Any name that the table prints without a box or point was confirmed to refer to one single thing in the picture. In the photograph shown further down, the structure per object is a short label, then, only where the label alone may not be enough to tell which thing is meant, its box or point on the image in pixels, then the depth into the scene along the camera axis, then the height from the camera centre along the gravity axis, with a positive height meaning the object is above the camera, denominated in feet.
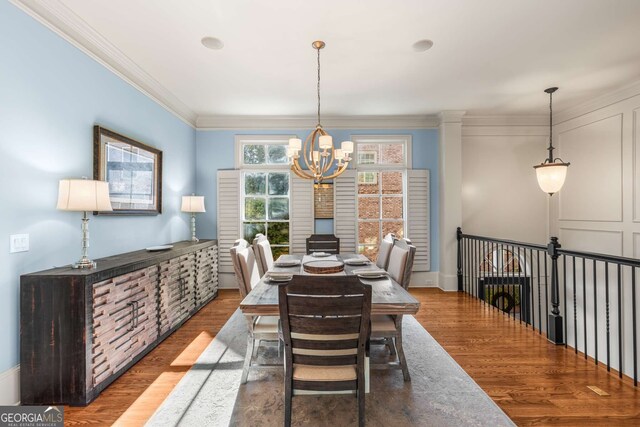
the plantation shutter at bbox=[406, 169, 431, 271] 17.16 +0.06
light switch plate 6.73 -0.57
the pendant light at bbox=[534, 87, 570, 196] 13.56 +1.78
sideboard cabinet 6.85 -2.64
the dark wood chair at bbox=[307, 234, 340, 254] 14.53 -1.39
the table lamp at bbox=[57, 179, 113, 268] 7.40 +0.44
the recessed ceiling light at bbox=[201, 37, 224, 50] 9.37 +5.31
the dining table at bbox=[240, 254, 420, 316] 6.43 -1.80
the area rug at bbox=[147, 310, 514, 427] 6.42 -4.19
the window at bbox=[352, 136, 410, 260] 17.43 +1.25
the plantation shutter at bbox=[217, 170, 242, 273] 16.93 +0.15
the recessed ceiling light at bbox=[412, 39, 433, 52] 9.52 +5.31
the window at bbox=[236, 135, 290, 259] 17.25 +1.26
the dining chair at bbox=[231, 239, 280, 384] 7.63 -2.69
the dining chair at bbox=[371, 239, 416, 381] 7.60 -2.61
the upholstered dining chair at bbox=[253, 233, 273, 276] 10.45 -1.34
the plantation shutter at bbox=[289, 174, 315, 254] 17.03 +0.25
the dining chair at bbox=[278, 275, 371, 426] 5.33 -2.04
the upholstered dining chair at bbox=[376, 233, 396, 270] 11.19 -1.36
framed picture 9.41 +1.55
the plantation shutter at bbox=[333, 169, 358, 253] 17.11 +0.24
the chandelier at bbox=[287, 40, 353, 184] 9.15 +2.00
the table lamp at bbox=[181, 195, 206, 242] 14.42 +0.56
